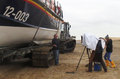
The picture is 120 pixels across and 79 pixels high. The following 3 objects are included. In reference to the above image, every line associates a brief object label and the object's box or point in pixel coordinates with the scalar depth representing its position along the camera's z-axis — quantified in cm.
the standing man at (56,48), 585
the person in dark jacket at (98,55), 491
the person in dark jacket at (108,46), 553
